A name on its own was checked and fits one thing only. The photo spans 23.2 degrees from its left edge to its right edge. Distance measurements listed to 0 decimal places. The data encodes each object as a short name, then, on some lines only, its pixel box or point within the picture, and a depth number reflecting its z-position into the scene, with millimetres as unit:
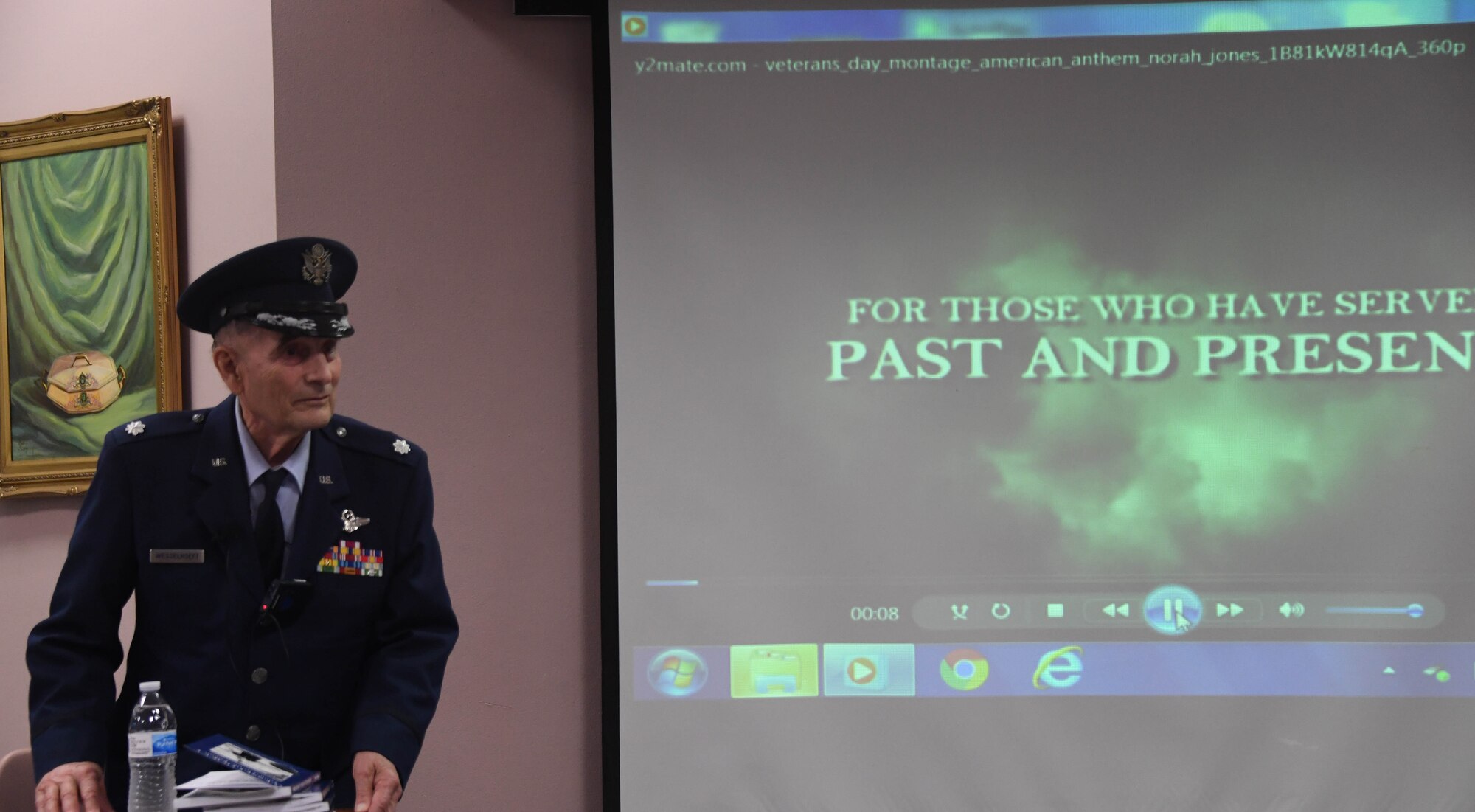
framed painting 7236
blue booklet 5307
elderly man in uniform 5479
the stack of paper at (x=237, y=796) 5278
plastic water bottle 5281
